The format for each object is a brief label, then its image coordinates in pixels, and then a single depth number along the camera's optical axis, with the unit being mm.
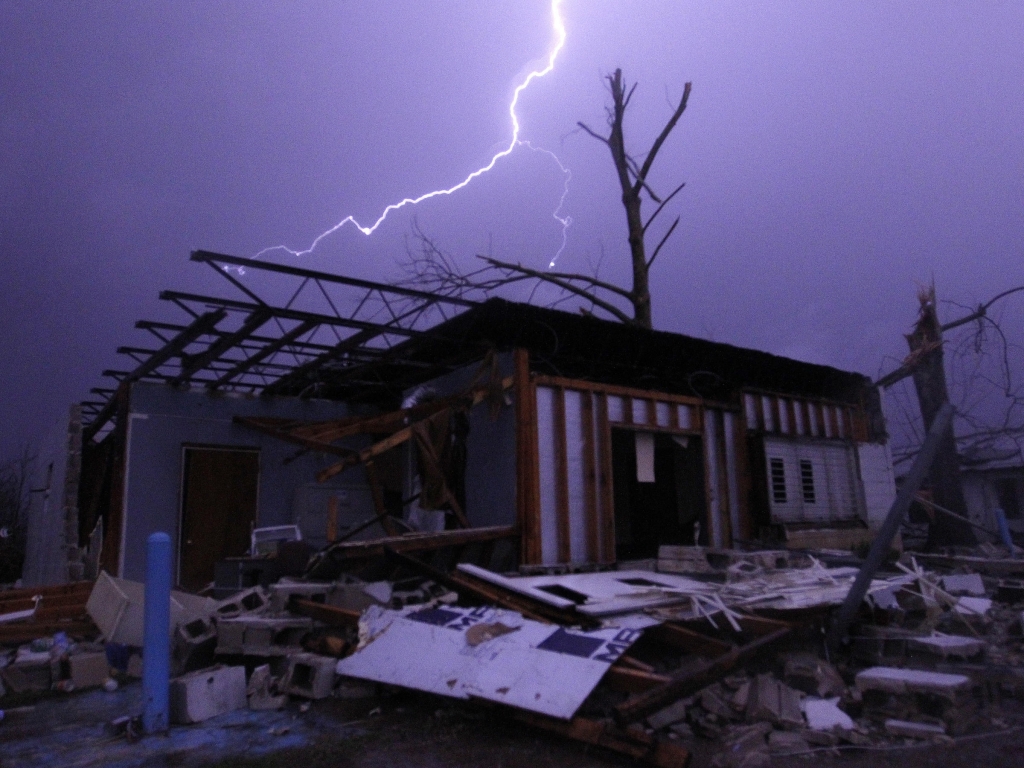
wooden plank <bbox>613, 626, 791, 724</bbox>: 4727
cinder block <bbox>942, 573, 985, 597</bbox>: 8891
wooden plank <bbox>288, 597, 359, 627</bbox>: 7203
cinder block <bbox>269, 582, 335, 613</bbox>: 7809
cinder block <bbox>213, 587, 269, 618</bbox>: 8070
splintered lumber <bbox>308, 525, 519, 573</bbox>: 8539
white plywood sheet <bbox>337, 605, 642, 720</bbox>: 5199
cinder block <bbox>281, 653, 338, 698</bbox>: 6387
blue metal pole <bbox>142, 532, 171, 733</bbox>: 5348
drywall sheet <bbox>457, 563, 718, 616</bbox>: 6645
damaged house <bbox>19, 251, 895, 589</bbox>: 10469
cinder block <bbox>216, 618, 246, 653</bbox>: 7078
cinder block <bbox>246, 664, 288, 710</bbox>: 6270
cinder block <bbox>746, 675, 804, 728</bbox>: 5296
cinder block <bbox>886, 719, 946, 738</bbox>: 5008
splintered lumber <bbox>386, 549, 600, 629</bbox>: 6531
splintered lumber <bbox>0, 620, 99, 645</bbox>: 8500
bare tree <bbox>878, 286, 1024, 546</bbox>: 14568
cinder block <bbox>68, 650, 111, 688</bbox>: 7352
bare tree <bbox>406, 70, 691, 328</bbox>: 19591
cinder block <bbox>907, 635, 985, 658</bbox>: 6027
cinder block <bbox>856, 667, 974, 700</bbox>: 5145
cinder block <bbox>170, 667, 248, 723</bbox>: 5820
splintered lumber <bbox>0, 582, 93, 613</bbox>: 9336
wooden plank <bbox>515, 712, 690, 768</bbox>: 4535
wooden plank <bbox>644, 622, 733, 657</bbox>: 5871
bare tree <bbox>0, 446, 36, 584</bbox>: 20078
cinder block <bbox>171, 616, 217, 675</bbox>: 7266
